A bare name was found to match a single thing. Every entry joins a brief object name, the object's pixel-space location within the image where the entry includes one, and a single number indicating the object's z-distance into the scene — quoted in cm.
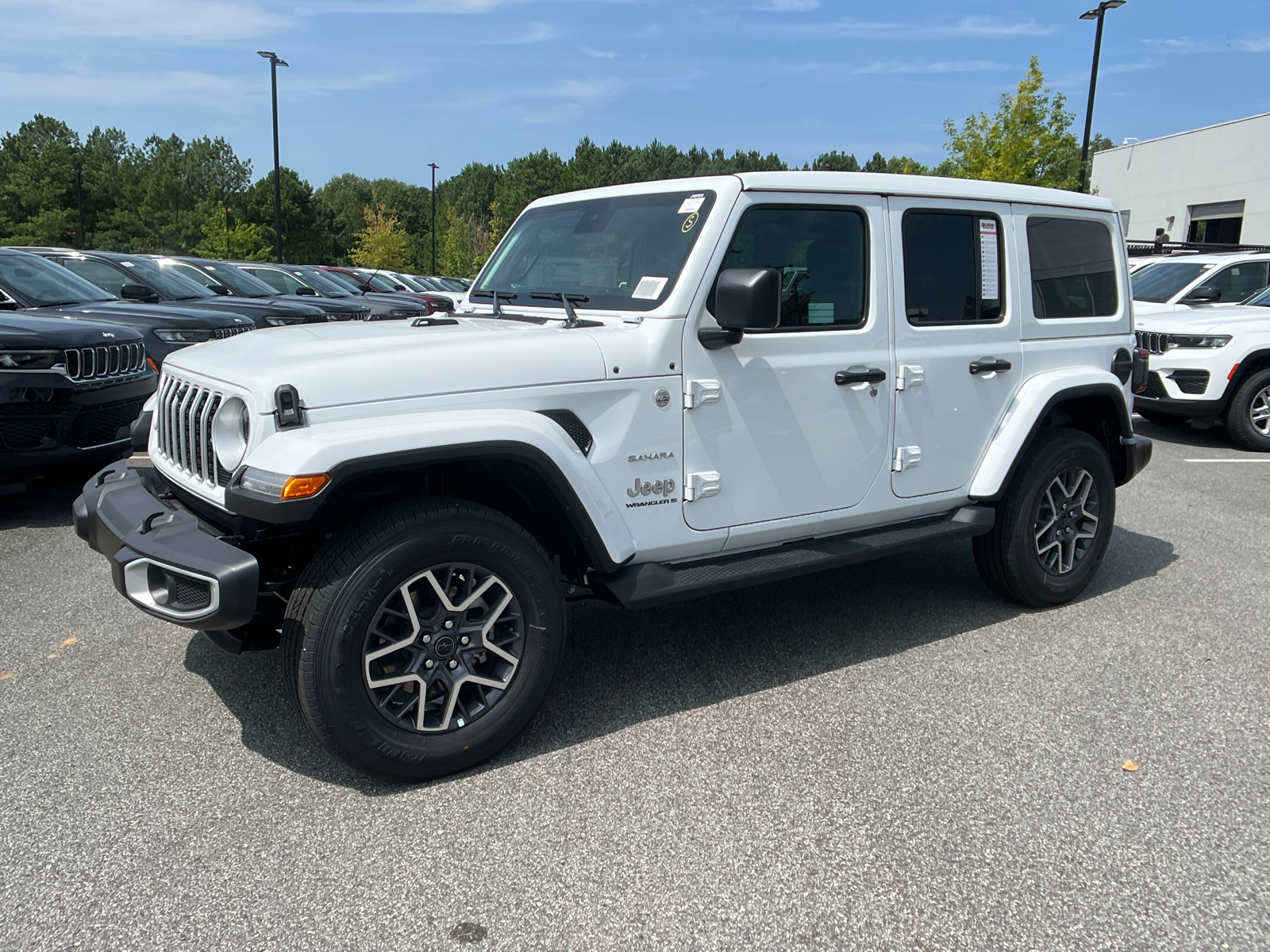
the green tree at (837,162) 8225
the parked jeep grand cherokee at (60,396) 564
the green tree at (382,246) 6131
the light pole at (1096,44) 2223
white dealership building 2805
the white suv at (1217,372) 931
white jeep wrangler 283
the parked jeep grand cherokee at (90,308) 747
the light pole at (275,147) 3006
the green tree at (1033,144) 2377
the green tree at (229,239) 4717
